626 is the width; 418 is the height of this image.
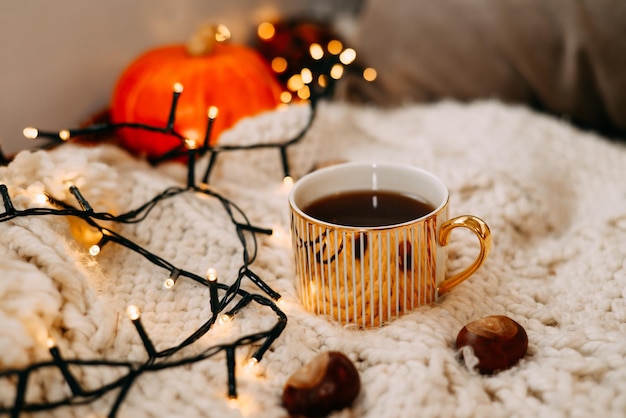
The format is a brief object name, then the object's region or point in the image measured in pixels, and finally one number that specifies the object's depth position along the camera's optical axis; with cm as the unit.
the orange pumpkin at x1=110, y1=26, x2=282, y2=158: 81
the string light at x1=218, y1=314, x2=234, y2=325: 53
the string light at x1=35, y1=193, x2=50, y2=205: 57
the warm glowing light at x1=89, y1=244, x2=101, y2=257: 57
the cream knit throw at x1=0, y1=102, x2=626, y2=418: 46
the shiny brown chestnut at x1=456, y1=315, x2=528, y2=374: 49
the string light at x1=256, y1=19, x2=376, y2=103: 99
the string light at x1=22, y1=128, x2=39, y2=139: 59
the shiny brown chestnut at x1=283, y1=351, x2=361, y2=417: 44
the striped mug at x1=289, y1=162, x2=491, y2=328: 53
